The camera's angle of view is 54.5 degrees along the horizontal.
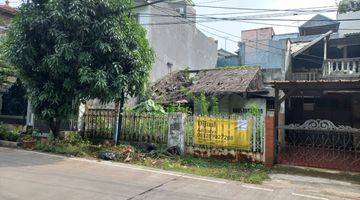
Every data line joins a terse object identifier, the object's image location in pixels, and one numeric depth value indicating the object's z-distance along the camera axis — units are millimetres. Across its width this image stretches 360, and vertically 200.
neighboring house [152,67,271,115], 17316
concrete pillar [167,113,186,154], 12039
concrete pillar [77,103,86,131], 14073
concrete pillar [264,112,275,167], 10647
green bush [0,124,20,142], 13461
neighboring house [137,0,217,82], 20172
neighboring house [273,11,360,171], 10633
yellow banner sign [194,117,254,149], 11195
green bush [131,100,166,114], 14170
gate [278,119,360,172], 10414
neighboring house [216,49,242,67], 31883
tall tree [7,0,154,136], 11359
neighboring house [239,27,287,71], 29419
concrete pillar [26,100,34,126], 15156
